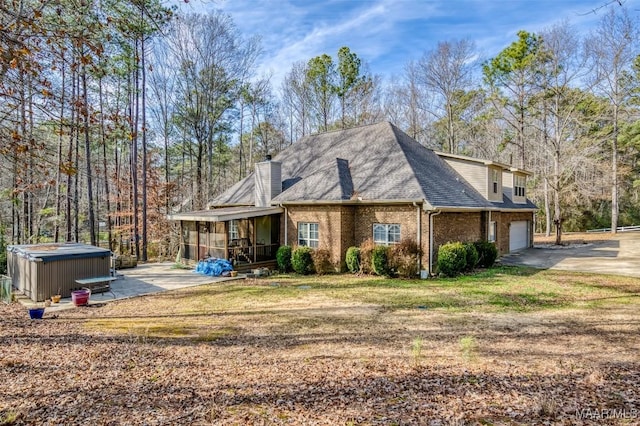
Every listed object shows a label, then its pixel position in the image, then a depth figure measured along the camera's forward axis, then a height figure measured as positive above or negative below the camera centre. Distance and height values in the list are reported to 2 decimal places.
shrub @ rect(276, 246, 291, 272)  15.54 -1.80
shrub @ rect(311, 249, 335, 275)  14.67 -1.87
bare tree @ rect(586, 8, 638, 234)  26.23 +11.77
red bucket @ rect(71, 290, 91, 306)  10.16 -2.22
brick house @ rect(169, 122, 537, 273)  14.05 +0.61
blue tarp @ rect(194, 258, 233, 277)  15.15 -2.11
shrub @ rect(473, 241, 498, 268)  15.45 -1.70
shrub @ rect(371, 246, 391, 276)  13.41 -1.67
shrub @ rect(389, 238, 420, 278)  13.16 -1.58
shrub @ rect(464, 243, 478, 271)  14.26 -1.67
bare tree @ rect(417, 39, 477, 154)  29.27 +11.93
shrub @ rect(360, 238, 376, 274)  13.92 -1.61
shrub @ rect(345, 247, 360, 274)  14.14 -1.71
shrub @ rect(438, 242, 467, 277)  13.20 -1.64
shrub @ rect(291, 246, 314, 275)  14.84 -1.84
